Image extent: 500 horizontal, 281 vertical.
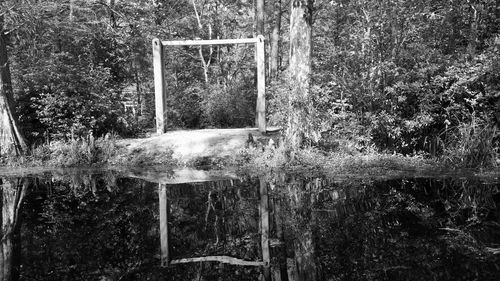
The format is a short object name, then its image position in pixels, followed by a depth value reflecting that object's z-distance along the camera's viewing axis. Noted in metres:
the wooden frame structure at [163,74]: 11.77
